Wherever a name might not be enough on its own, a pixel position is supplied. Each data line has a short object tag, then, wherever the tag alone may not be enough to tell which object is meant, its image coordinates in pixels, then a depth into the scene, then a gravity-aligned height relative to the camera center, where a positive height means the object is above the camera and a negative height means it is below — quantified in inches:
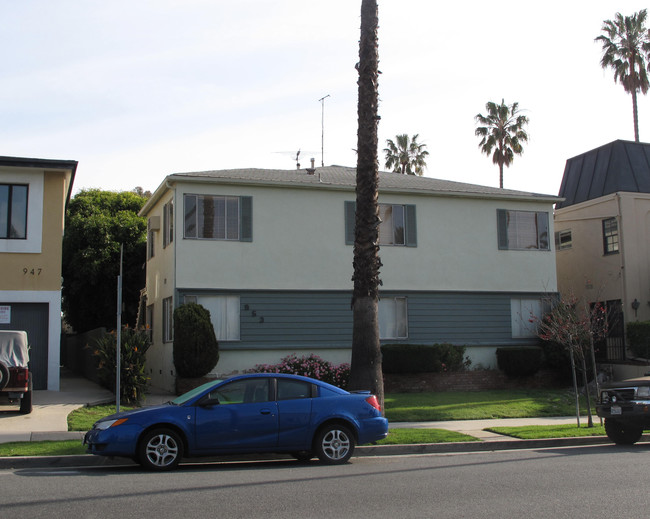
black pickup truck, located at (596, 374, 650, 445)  506.0 -49.5
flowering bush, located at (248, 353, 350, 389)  816.3 -30.6
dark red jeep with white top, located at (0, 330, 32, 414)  601.9 -19.3
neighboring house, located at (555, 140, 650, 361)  1010.7 +142.4
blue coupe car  408.2 -45.4
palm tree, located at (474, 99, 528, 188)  1648.6 +445.3
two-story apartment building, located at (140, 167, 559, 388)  852.6 +93.7
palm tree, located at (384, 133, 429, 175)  1914.4 +464.4
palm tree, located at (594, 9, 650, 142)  1480.1 +559.5
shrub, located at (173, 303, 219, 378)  781.3 +0.5
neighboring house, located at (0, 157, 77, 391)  762.8 +89.2
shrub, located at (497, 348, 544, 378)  912.9 -29.1
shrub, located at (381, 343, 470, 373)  861.8 -22.3
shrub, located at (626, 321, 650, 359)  920.3 -3.9
